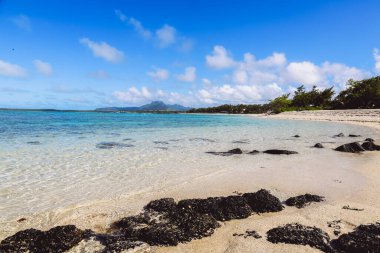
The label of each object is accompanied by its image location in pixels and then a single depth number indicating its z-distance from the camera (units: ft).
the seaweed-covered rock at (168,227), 15.17
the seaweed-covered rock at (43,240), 14.29
